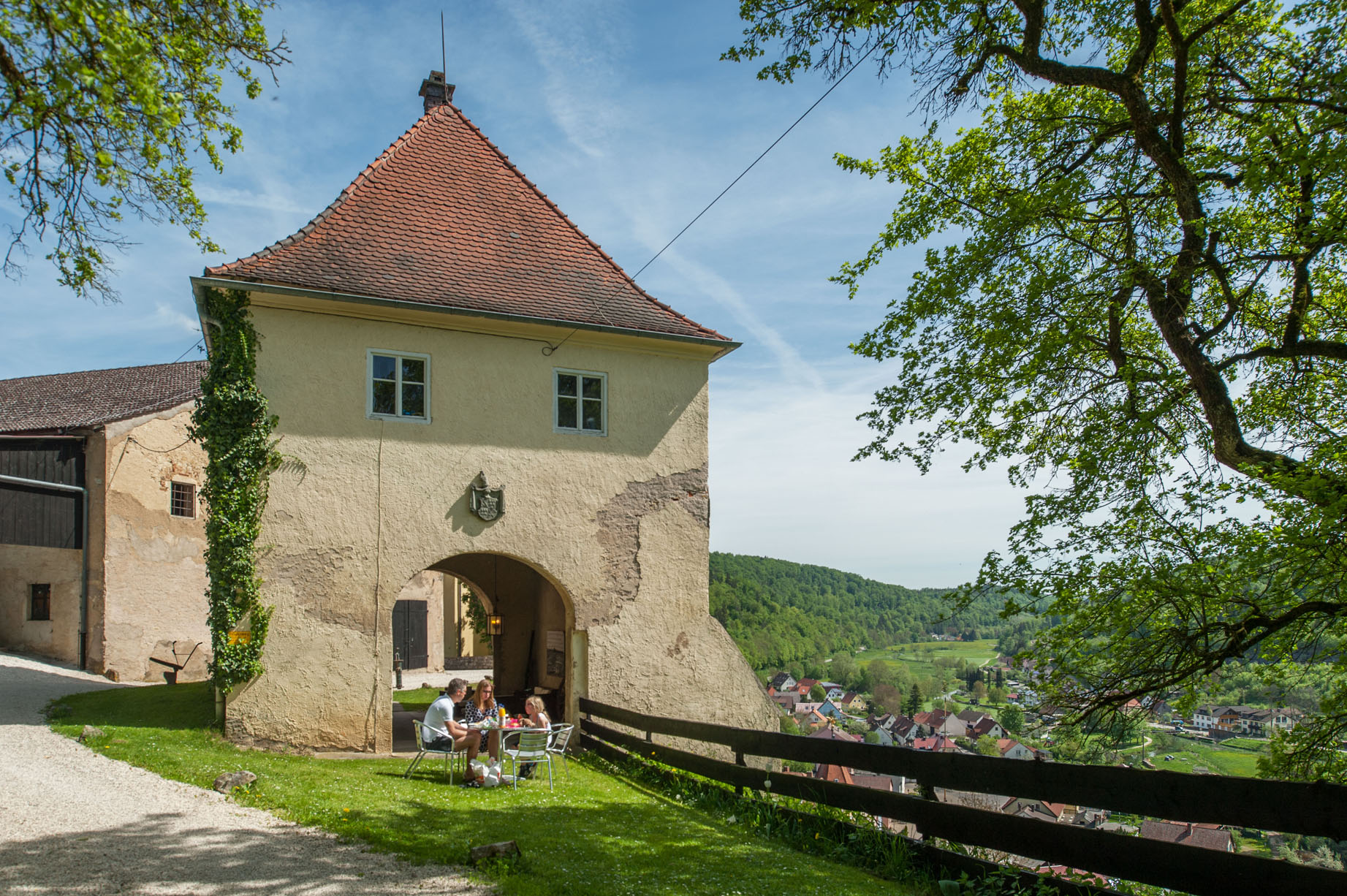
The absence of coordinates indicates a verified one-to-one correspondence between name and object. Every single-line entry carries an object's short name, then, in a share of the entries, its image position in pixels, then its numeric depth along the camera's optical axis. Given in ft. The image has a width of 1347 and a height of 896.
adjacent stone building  67.67
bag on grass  32.40
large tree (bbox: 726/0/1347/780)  23.07
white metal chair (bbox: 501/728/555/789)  32.86
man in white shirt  33.68
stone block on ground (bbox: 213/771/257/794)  28.76
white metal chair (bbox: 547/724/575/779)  35.18
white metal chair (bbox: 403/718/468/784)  34.17
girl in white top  34.91
